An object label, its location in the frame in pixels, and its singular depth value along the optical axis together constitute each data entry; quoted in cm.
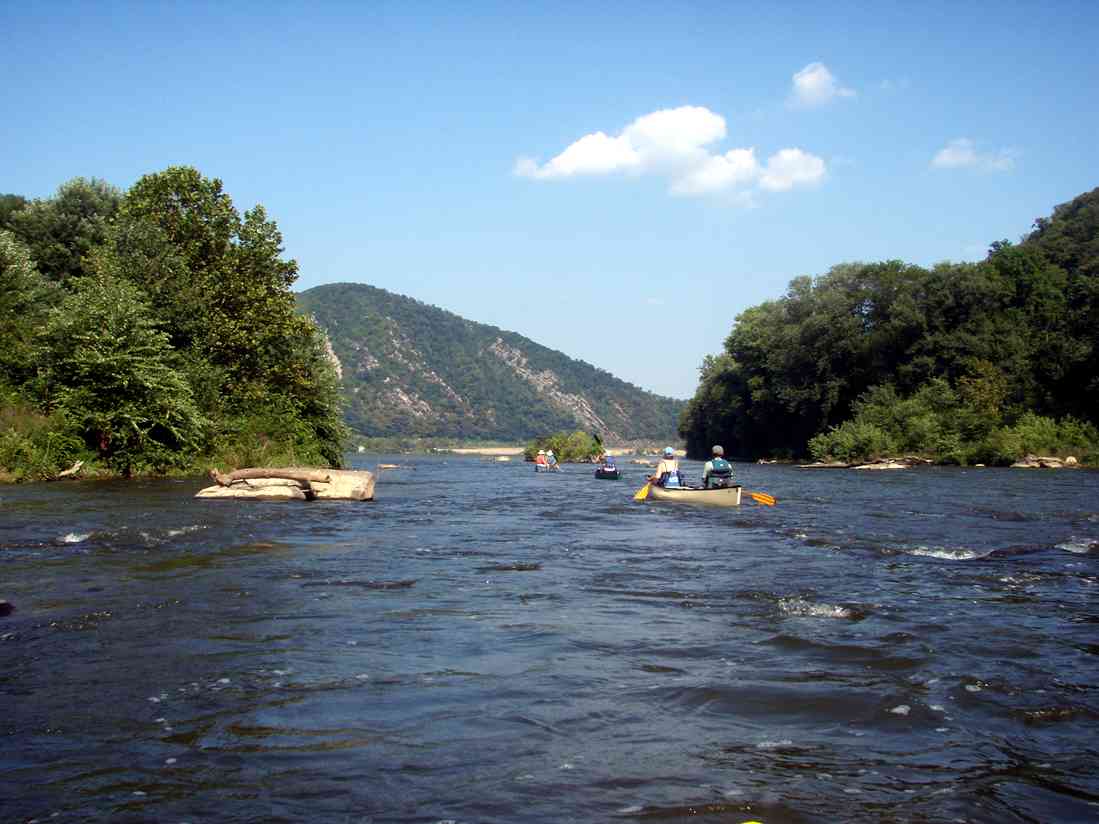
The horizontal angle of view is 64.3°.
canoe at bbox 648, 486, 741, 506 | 2448
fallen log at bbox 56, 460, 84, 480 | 2796
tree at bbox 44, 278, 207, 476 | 2867
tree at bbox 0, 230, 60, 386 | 3105
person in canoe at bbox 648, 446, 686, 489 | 2655
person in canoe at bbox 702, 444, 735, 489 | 2570
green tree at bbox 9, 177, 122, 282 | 4681
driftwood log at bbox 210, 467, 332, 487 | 2255
